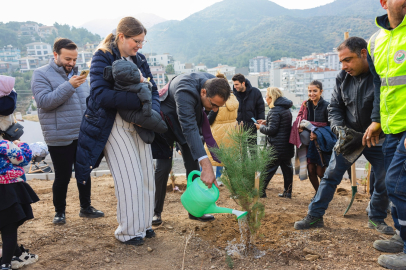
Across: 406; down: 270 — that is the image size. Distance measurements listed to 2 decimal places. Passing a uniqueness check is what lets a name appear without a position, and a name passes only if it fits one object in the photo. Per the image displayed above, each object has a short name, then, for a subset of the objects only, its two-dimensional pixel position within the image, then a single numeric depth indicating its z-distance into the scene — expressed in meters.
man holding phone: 3.17
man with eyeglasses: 2.64
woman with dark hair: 4.20
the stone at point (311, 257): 2.40
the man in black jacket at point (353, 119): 2.78
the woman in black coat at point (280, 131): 4.46
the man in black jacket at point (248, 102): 5.17
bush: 2.49
